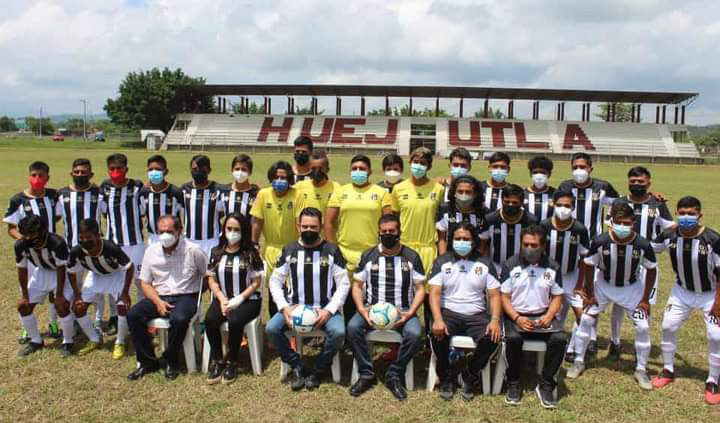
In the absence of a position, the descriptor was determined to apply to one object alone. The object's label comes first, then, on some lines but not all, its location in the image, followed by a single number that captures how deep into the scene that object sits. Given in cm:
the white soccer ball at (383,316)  436
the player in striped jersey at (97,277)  496
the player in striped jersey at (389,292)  437
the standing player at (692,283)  440
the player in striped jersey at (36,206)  547
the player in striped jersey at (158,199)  575
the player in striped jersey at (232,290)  457
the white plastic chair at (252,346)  463
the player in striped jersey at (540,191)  523
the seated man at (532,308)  425
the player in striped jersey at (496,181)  532
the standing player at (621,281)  456
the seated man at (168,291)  457
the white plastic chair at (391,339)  440
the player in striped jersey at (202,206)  573
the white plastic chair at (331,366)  450
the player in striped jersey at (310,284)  446
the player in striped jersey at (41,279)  496
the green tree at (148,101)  5475
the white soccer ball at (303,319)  439
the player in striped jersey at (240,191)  566
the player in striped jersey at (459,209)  486
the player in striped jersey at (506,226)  475
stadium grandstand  4922
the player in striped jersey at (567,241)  475
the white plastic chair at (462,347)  431
